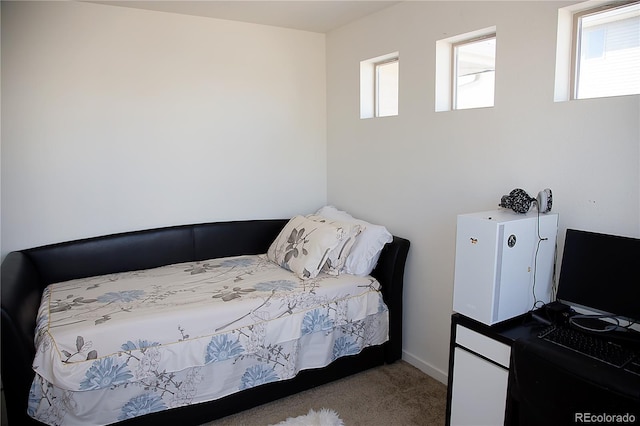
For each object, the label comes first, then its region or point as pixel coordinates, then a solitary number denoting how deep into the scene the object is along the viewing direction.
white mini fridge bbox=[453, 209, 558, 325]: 1.81
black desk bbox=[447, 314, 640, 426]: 1.16
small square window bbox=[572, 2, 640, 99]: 1.88
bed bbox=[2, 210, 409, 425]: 1.96
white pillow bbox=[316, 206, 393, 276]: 2.80
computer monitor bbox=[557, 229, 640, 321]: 1.68
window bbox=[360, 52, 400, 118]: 3.26
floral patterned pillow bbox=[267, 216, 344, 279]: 2.75
